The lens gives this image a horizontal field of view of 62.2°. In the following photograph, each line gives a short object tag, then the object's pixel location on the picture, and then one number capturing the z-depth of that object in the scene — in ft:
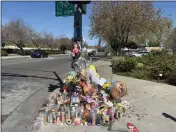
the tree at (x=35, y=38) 128.00
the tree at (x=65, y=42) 168.94
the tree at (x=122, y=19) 53.08
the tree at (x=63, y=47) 165.36
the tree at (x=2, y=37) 98.81
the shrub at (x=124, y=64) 28.34
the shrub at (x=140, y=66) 28.92
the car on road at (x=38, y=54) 80.03
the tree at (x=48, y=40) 148.49
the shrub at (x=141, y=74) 23.03
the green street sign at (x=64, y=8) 14.15
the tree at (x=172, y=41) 106.57
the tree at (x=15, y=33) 102.69
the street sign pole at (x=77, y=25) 13.54
